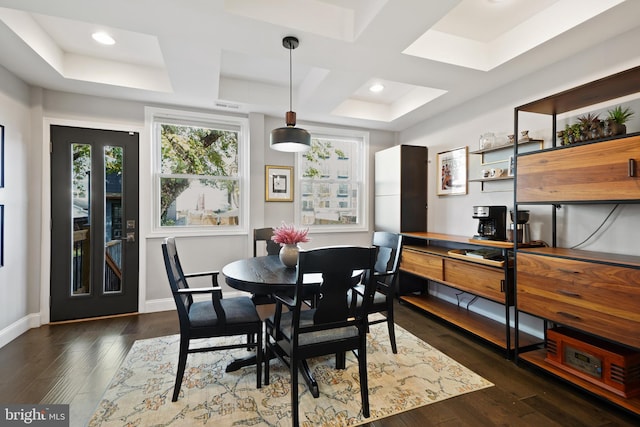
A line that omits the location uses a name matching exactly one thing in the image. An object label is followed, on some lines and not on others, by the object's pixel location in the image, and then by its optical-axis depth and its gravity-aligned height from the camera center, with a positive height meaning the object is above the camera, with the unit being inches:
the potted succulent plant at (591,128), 86.0 +23.6
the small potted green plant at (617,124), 83.1 +23.7
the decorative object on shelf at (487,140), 127.3 +29.6
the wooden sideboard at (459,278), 104.8 -27.4
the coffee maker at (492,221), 117.7 -4.2
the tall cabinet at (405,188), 167.6 +12.3
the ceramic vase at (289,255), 99.3 -14.7
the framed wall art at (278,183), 169.5 +14.9
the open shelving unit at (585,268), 73.1 -15.5
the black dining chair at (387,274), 104.7 -23.6
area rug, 73.7 -49.9
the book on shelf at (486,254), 108.8 -16.0
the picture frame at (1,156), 110.2 +19.2
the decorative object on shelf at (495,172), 124.3 +15.6
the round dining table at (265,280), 79.7 -19.1
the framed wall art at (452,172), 148.0 +19.7
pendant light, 97.4 +24.1
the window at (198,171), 153.6 +20.3
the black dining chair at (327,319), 68.0 -26.5
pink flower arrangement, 98.9 -8.5
